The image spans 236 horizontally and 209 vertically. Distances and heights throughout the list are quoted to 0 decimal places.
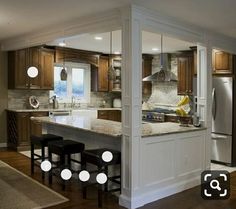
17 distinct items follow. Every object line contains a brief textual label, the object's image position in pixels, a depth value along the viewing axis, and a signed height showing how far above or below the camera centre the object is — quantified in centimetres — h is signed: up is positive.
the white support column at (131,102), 353 -6
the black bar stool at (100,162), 365 -82
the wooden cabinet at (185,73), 704 +58
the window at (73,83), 801 +40
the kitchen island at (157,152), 372 -77
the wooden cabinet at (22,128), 670 -70
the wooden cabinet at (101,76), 838 +62
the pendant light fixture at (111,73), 573 +48
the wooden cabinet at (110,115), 805 -48
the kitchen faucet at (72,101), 820 -11
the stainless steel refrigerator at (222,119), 571 -42
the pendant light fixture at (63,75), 663 +51
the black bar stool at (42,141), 480 -71
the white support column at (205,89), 477 +14
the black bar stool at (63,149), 424 -75
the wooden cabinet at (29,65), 691 +74
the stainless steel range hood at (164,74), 549 +52
